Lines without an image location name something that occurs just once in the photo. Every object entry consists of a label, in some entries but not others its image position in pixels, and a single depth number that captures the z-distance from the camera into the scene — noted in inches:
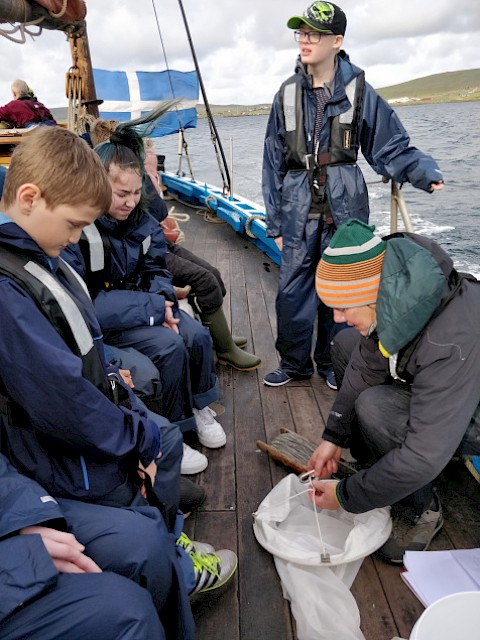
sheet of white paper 60.9
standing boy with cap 94.2
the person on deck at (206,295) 114.3
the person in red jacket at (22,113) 209.3
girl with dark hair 82.4
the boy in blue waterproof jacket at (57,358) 45.9
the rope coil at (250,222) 217.6
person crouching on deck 54.4
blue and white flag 281.7
